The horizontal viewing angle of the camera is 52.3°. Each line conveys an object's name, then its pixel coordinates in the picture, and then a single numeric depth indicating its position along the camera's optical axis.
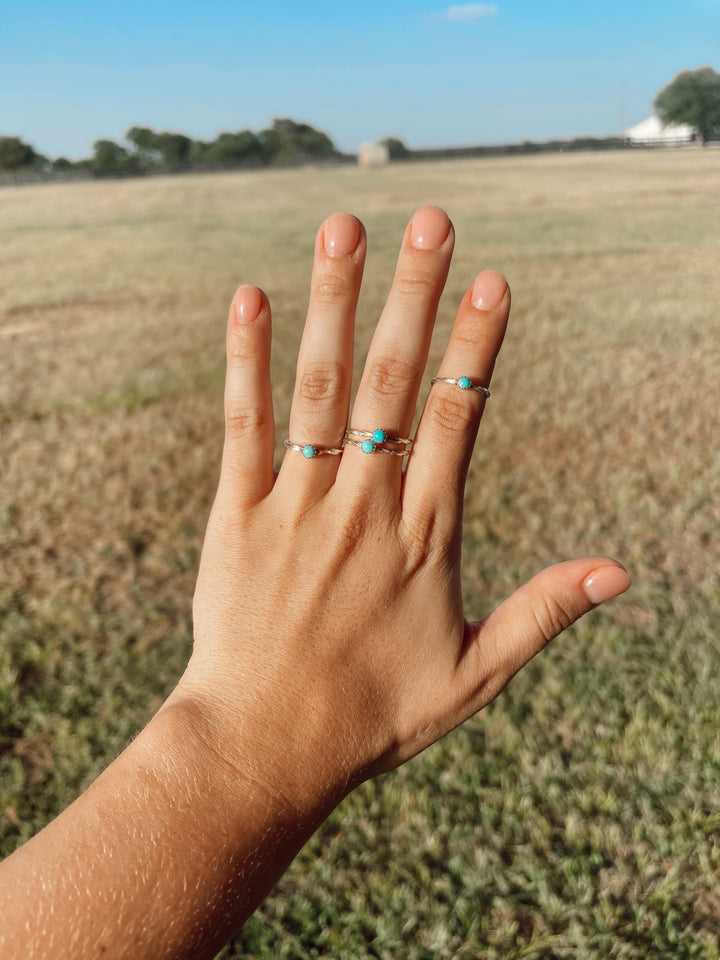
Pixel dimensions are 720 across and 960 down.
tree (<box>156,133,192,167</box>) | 48.34
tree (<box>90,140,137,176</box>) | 38.53
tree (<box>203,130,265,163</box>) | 46.28
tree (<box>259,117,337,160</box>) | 47.34
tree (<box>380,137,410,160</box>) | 35.31
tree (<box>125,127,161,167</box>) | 50.66
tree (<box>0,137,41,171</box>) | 40.50
